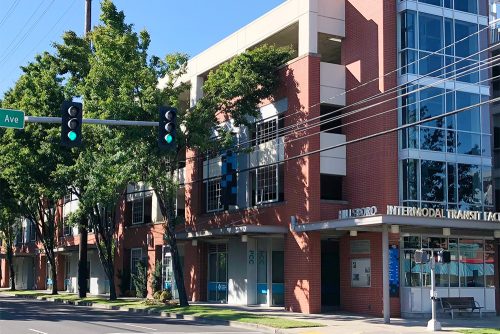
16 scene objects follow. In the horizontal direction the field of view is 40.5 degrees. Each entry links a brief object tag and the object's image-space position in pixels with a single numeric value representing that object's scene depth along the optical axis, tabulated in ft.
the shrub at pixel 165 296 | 114.42
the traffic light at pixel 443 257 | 77.26
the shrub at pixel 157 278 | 132.77
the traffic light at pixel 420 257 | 75.56
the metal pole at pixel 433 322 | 73.72
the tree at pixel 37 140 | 121.39
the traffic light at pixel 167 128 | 54.75
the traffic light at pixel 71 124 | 51.67
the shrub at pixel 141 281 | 142.00
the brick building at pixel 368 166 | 94.79
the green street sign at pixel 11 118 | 54.85
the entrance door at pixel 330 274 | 104.32
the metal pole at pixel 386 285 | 80.94
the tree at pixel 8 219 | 153.89
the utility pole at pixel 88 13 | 134.92
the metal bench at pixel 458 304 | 91.30
